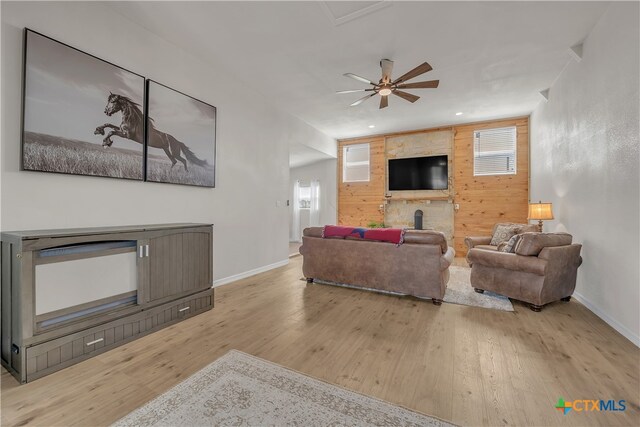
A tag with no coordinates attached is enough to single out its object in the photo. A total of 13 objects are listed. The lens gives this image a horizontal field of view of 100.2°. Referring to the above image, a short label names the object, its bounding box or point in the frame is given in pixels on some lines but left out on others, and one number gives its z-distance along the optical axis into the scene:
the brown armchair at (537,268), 2.85
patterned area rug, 1.39
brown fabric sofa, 3.10
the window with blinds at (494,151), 5.93
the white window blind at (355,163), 7.57
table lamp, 3.99
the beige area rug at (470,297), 3.06
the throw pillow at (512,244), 3.20
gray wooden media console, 1.72
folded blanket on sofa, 3.29
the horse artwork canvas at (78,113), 2.10
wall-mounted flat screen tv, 6.50
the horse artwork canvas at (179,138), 2.94
